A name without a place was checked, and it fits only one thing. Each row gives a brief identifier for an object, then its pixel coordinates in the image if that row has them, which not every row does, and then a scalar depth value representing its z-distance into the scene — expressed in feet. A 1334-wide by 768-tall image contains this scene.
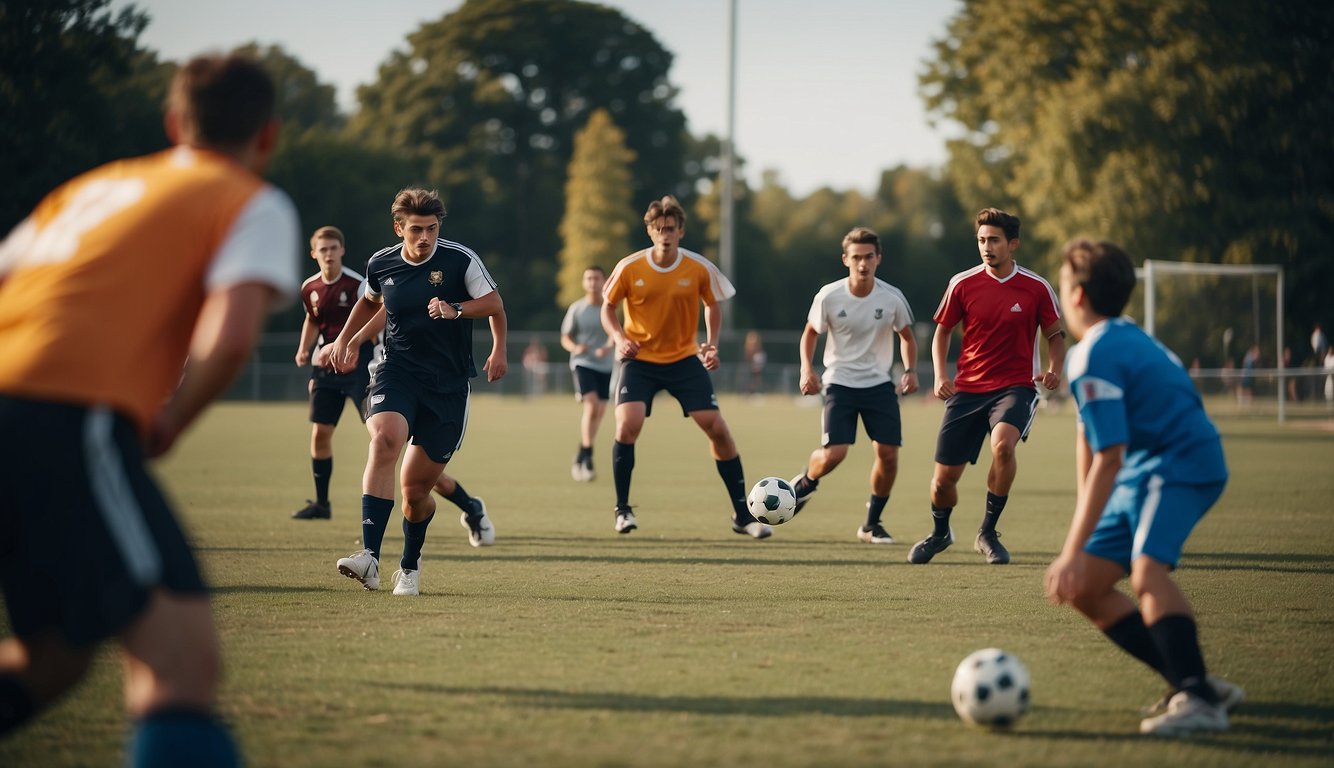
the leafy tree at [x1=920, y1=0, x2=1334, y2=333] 238.07
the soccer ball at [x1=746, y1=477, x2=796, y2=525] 63.87
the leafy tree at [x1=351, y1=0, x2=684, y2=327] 407.85
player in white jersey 64.34
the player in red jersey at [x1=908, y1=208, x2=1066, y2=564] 57.82
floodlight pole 276.82
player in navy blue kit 48.37
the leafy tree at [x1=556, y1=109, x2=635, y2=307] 353.51
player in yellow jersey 67.15
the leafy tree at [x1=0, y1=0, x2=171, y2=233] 223.10
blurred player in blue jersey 28.84
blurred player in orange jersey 19.34
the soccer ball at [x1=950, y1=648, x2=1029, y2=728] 29.01
